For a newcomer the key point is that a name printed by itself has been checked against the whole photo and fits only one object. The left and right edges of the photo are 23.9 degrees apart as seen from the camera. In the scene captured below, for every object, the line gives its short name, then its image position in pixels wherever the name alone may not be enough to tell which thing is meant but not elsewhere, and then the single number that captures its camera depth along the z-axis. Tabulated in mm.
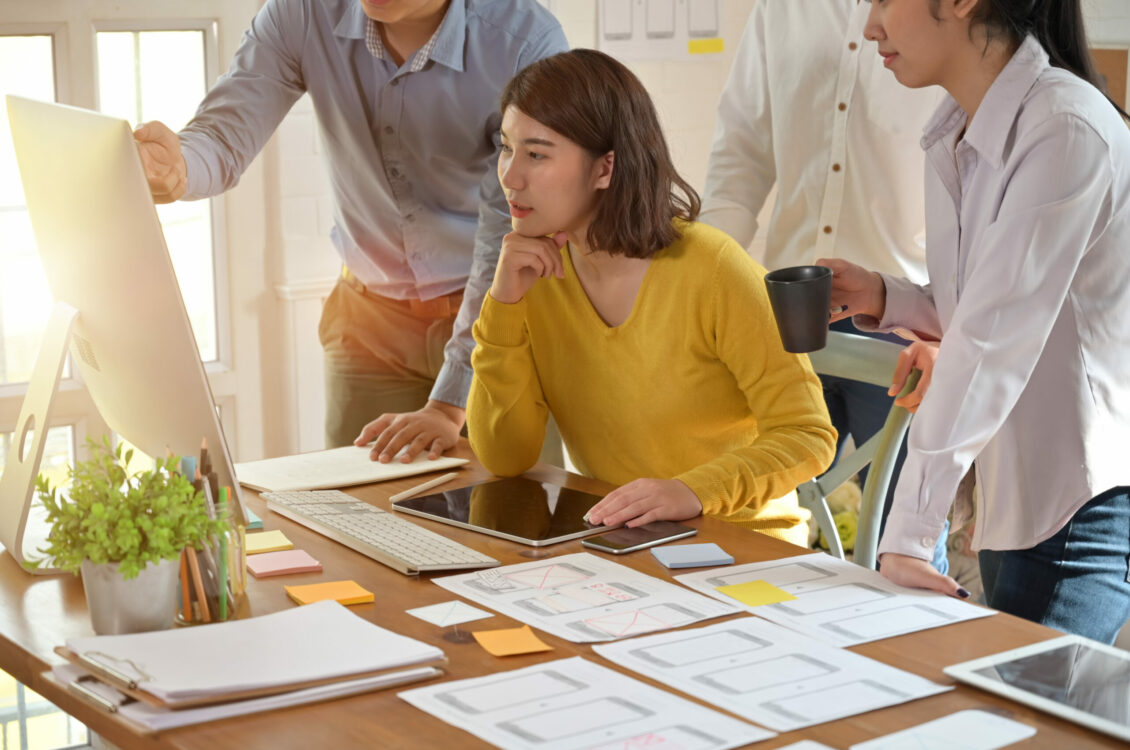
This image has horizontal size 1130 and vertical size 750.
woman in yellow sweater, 3398
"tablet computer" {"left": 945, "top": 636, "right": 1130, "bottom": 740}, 2580
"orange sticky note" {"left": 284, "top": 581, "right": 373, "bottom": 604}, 2867
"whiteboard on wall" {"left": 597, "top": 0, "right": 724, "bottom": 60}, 6016
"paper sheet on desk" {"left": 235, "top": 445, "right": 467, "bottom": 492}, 3354
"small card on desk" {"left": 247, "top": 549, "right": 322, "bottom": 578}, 2957
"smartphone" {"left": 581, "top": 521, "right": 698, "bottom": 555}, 3041
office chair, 3463
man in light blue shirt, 3741
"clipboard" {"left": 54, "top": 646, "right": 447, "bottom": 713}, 2579
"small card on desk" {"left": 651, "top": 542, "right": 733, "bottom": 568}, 2976
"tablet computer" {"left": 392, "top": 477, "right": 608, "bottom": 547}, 3105
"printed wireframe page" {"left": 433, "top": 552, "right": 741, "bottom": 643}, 2795
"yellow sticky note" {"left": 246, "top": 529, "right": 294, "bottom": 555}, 3039
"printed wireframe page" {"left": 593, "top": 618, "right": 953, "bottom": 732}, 2601
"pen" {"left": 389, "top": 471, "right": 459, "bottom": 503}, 3264
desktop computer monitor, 2814
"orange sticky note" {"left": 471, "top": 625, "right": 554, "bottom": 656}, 2725
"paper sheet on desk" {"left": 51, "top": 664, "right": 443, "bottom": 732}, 2562
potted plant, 2704
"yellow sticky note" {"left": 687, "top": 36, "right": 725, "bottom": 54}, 6312
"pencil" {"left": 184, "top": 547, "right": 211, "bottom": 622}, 2774
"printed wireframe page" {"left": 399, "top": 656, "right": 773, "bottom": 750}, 2532
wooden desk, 2548
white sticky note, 2809
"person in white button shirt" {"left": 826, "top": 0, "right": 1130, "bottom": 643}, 2904
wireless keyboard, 2983
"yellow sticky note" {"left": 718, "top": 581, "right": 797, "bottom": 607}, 2862
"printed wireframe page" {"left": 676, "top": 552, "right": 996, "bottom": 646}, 2788
